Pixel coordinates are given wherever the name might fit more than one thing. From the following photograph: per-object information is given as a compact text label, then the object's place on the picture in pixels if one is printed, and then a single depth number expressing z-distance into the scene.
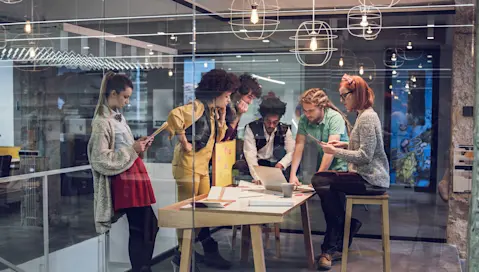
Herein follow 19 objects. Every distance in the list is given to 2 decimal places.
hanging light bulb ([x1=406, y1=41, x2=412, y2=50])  4.00
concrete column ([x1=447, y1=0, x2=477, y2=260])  3.92
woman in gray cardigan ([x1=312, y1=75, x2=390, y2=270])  3.98
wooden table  4.20
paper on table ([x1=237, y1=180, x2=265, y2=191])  4.29
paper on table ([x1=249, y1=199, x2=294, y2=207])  4.20
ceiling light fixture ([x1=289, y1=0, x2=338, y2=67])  4.09
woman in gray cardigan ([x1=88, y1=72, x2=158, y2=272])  4.82
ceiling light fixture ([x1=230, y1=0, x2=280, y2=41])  4.31
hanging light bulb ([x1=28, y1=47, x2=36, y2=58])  5.19
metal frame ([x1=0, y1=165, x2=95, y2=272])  5.09
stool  4.04
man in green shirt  4.04
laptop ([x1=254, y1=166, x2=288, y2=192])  4.23
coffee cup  4.19
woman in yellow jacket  4.40
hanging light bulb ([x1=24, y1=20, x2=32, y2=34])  5.23
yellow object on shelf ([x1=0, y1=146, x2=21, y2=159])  5.24
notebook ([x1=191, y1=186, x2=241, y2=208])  4.37
